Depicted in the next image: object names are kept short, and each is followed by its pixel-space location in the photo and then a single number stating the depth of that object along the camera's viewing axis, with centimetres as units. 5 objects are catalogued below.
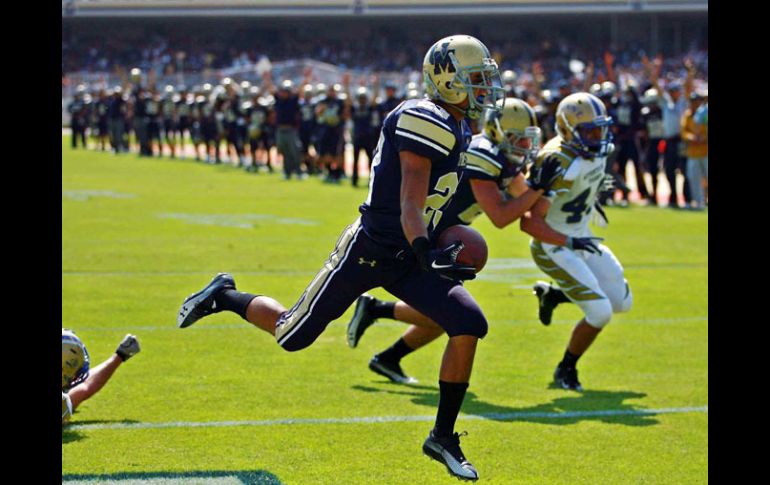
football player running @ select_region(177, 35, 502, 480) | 930
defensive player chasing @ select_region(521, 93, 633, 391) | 1345
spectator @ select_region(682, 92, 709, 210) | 3195
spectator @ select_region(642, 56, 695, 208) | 3459
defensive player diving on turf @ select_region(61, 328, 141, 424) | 1087
